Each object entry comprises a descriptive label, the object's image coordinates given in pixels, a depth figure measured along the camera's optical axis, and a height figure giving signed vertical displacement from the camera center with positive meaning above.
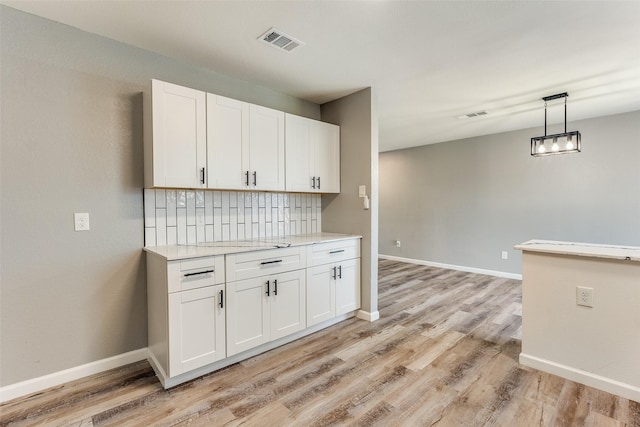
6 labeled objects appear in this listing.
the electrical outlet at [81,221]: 2.13 -0.10
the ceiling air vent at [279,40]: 2.15 +1.28
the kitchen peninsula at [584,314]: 1.93 -0.77
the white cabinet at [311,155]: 3.04 +0.57
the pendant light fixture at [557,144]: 2.88 +0.65
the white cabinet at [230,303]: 2.04 -0.78
